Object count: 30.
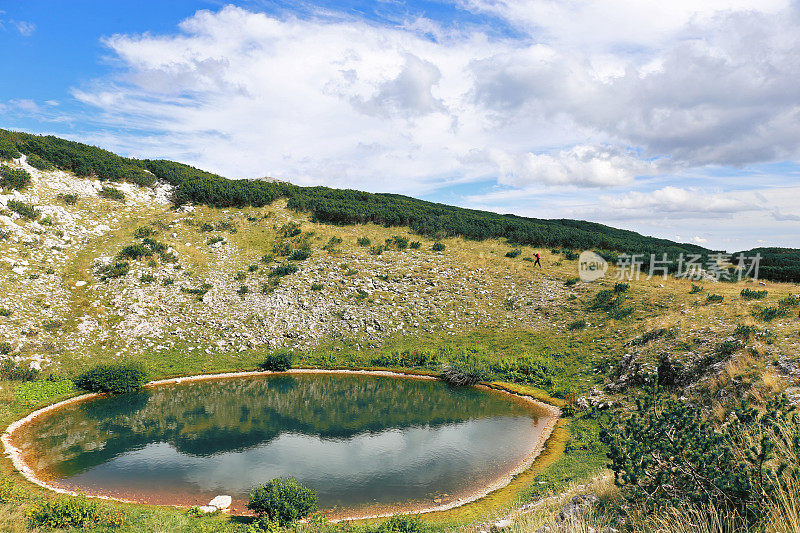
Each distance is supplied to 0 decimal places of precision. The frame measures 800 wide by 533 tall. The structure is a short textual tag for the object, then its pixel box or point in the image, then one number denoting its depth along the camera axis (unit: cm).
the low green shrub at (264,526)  1329
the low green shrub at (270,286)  4444
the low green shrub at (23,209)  4253
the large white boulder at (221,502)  1540
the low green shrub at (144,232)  4900
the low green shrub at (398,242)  5560
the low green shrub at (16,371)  2752
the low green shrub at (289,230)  5656
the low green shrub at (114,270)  4088
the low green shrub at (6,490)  1503
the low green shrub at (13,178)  4484
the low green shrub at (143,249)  4431
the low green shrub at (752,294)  3173
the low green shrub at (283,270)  4734
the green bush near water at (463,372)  3206
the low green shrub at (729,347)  2281
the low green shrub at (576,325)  3775
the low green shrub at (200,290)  4228
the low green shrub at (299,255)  5078
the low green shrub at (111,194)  5448
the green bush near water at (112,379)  2900
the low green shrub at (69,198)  4897
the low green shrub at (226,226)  5562
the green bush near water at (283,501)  1401
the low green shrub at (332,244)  5337
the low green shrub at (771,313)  2538
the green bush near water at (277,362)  3472
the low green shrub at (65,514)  1302
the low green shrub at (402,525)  1277
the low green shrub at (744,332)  2369
